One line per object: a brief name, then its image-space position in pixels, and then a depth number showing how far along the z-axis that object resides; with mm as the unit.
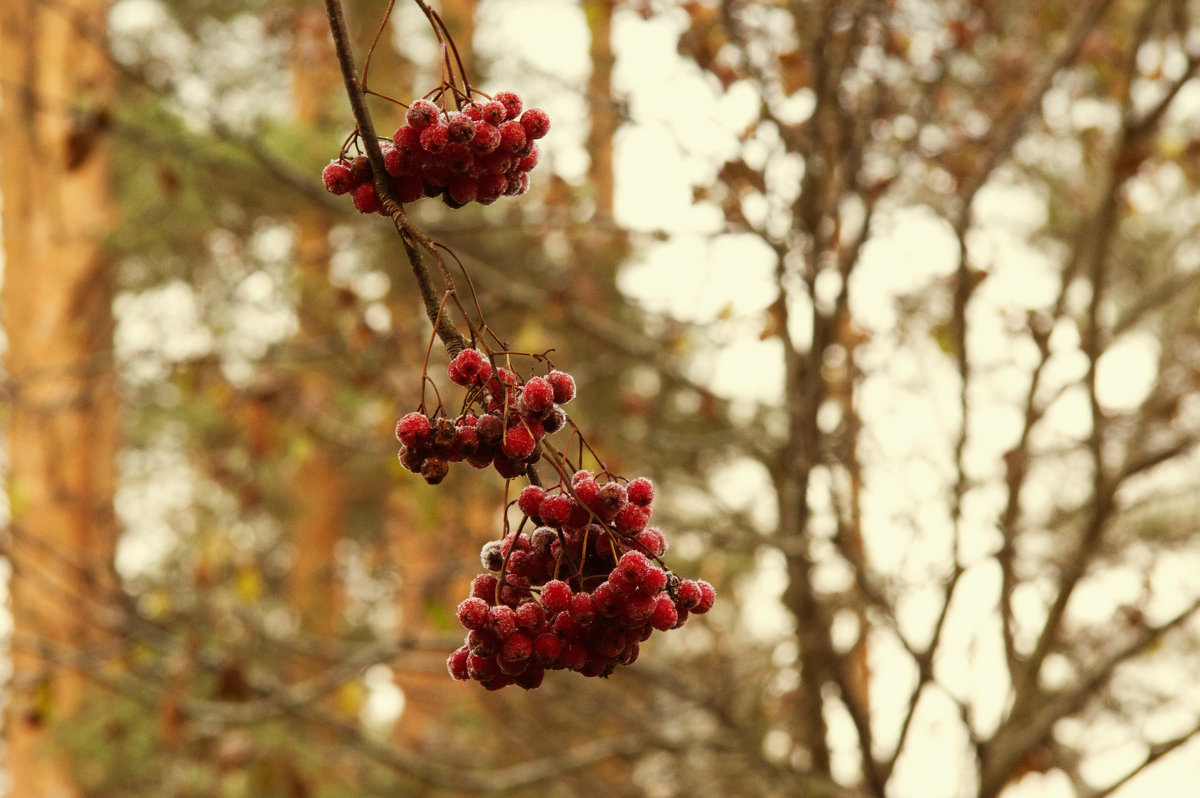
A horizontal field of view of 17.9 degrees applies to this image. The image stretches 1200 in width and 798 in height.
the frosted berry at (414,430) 1185
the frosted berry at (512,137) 1230
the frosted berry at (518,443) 1170
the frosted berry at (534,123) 1243
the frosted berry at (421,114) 1213
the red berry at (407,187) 1221
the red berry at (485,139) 1221
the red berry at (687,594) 1213
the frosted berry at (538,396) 1179
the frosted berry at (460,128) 1213
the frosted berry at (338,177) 1209
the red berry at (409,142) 1218
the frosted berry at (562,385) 1190
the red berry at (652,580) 1186
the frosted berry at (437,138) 1212
